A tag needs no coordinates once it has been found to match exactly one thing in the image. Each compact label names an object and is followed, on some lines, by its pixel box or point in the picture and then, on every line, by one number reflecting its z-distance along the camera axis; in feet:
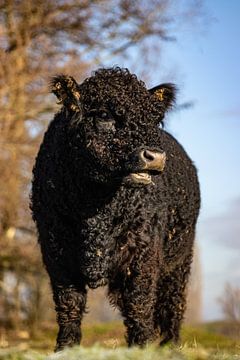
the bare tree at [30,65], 93.93
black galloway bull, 29.41
